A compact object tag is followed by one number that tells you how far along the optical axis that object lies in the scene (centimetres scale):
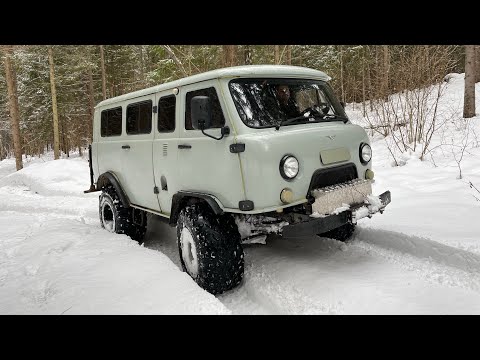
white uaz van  381
